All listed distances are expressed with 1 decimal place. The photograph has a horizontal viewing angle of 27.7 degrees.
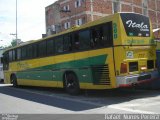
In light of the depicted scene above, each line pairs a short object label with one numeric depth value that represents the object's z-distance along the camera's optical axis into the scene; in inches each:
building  2005.4
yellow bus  477.1
